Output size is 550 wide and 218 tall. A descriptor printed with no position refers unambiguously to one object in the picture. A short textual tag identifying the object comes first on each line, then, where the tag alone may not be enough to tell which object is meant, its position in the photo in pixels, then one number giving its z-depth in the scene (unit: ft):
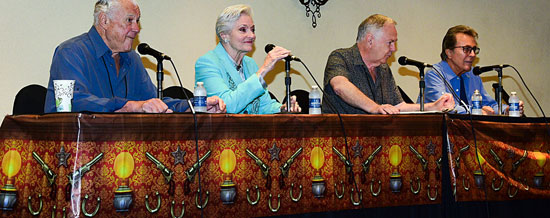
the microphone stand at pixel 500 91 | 12.74
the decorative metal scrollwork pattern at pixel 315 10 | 16.07
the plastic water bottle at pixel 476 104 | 11.74
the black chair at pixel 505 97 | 17.22
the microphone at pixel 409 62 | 11.19
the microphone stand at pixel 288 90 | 9.72
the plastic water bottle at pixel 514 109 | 12.05
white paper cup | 7.61
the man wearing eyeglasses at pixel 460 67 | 14.44
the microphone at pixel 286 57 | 9.86
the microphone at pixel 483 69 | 12.63
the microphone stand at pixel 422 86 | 10.81
